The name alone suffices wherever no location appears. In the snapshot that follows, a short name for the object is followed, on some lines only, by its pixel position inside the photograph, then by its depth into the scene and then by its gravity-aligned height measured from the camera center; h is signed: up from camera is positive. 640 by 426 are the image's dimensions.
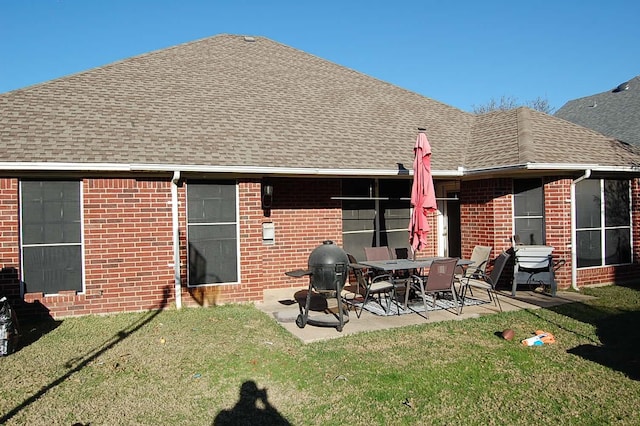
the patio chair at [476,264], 9.03 -1.08
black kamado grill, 7.17 -0.92
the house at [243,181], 8.17 +0.65
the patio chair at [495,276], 8.32 -1.18
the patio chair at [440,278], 7.66 -1.10
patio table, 8.12 -0.94
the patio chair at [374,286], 8.23 -1.33
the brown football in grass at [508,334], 6.54 -1.72
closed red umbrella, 8.51 +0.31
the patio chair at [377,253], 9.80 -0.85
